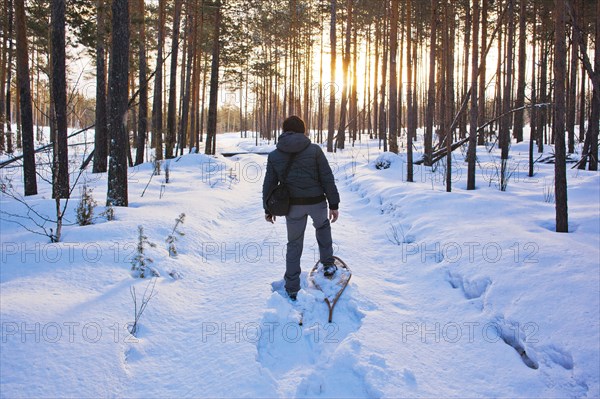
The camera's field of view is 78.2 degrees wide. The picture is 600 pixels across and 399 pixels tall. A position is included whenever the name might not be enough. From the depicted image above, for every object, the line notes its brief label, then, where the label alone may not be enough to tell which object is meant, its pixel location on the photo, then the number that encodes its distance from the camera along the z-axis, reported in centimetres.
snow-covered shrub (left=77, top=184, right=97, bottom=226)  568
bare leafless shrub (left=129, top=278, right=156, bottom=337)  331
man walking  408
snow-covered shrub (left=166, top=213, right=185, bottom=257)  516
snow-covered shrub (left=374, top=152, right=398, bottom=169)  1366
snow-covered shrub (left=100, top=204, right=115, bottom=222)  584
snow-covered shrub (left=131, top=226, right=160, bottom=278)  431
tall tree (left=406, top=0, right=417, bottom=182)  996
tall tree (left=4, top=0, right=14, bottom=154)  1534
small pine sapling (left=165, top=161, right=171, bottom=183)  1062
